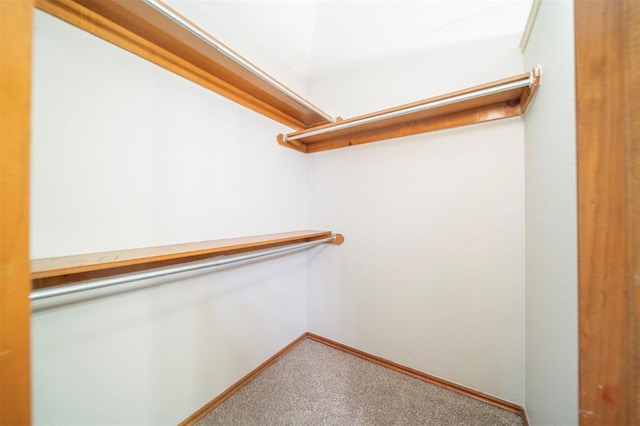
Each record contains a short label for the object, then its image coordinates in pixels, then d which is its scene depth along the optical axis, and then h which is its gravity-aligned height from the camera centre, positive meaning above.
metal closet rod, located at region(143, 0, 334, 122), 0.69 +0.70
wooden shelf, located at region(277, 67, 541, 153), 0.94 +0.57
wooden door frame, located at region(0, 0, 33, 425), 0.31 +0.00
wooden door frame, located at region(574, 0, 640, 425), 0.40 +0.01
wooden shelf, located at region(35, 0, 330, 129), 0.74 +0.75
